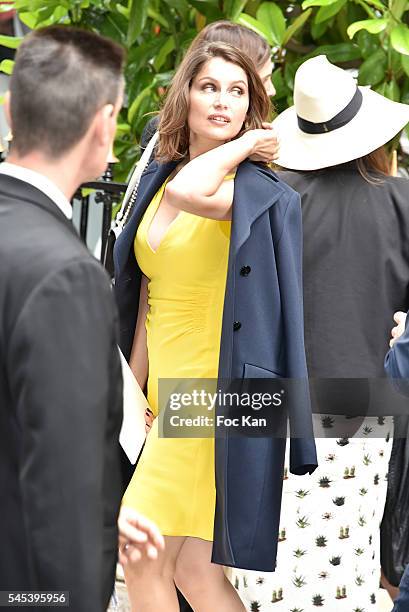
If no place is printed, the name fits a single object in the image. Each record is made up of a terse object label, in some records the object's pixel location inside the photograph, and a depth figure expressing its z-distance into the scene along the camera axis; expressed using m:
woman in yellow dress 5.83
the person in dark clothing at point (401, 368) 4.93
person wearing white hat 6.55
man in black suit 3.39
